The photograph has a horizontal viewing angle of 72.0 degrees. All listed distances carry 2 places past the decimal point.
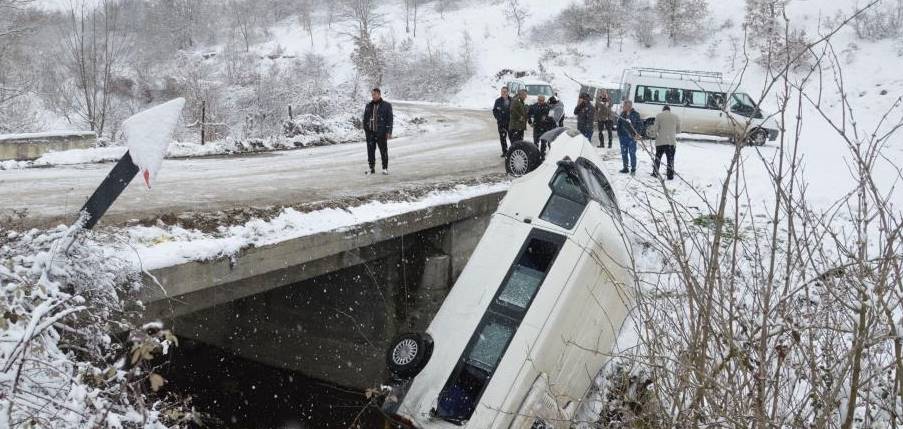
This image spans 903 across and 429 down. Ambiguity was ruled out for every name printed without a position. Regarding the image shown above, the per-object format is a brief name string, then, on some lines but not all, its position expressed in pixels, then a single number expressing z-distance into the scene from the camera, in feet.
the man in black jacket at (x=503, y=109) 39.27
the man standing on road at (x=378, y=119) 30.94
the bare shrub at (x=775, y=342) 8.24
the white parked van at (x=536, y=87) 101.71
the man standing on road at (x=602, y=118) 50.46
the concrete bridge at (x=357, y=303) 28.09
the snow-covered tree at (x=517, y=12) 155.22
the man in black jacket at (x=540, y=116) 40.16
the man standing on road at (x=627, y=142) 39.27
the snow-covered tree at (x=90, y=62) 62.18
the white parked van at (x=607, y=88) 83.10
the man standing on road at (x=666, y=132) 36.88
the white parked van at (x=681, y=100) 62.85
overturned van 18.45
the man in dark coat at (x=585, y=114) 42.78
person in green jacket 37.24
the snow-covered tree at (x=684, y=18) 122.01
